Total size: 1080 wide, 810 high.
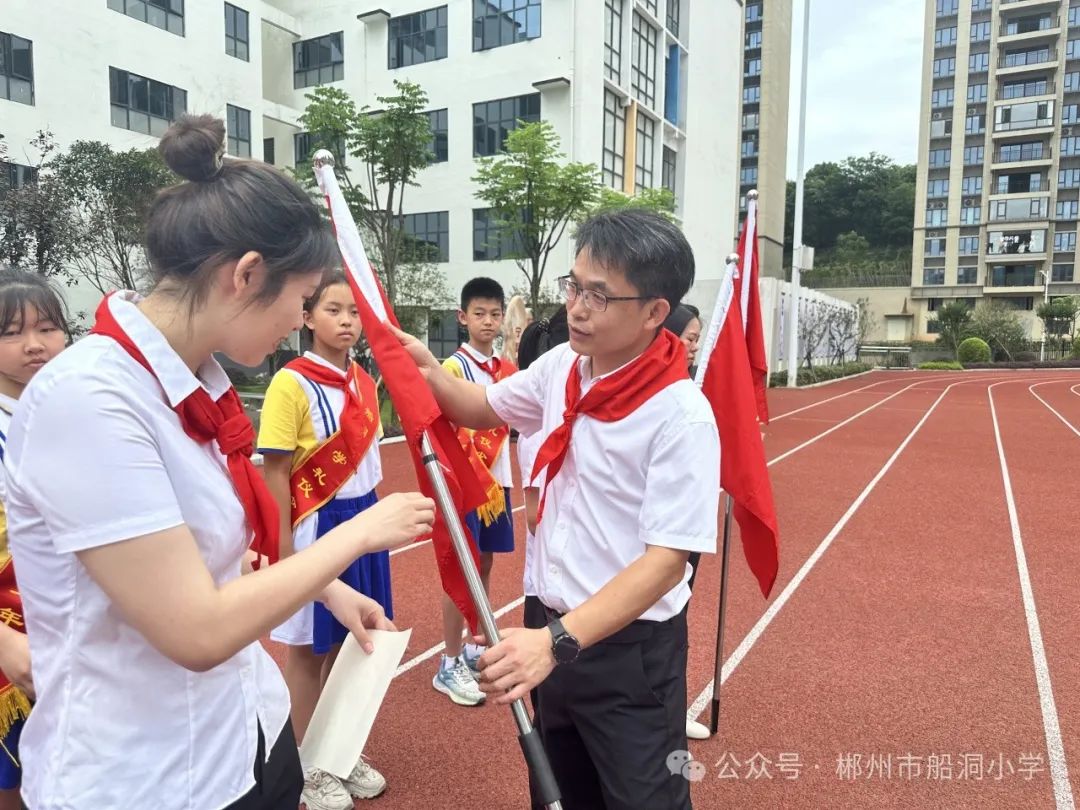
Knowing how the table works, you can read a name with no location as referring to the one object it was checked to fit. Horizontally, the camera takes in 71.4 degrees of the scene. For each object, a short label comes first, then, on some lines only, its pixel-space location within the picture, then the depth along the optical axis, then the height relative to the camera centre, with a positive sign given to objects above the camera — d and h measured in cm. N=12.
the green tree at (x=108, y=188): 1320 +234
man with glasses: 159 -40
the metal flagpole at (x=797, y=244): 1875 +220
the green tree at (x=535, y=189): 1496 +275
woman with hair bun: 98 -28
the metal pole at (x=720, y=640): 300 -125
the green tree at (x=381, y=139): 1477 +369
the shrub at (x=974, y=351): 3791 -116
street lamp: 4739 +278
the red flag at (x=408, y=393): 172 -16
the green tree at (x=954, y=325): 4094 +19
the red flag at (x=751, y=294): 295 +13
